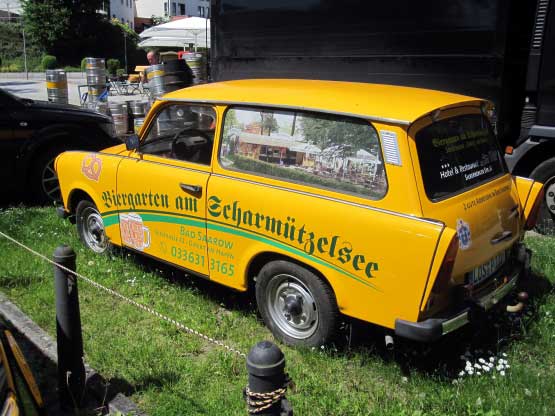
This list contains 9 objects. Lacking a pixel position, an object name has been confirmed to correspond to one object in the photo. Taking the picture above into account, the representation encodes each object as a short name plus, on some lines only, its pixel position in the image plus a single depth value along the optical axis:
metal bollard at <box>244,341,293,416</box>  2.28
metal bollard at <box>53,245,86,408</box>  3.22
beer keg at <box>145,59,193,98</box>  10.76
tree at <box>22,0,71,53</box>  44.97
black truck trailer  6.23
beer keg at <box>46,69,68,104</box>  14.91
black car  7.23
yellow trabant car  3.32
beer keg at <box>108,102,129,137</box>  12.22
